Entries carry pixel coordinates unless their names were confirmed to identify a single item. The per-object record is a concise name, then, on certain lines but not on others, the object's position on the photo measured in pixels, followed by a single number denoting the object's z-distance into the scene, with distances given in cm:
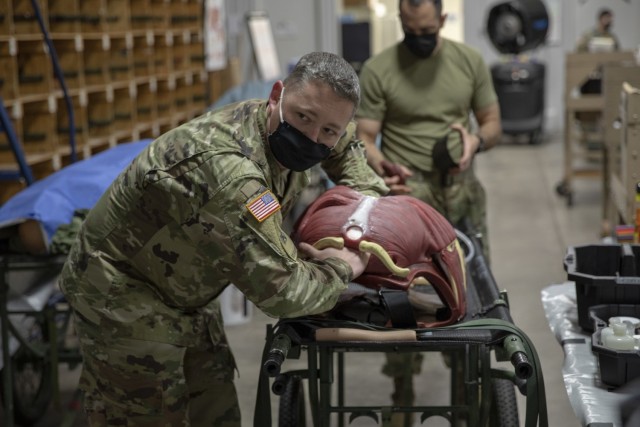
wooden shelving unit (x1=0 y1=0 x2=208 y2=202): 525
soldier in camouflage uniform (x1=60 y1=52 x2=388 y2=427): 190
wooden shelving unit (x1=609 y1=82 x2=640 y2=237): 301
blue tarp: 309
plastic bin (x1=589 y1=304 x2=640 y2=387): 192
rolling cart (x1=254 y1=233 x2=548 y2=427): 200
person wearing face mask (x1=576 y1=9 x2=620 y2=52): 845
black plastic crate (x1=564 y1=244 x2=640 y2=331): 224
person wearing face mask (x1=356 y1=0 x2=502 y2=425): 335
